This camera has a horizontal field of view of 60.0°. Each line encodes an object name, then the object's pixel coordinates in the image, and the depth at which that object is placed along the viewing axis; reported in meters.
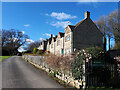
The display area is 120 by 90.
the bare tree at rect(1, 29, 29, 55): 48.46
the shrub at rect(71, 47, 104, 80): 7.07
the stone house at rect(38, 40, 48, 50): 50.97
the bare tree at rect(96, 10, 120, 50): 22.50
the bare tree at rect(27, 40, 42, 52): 77.85
